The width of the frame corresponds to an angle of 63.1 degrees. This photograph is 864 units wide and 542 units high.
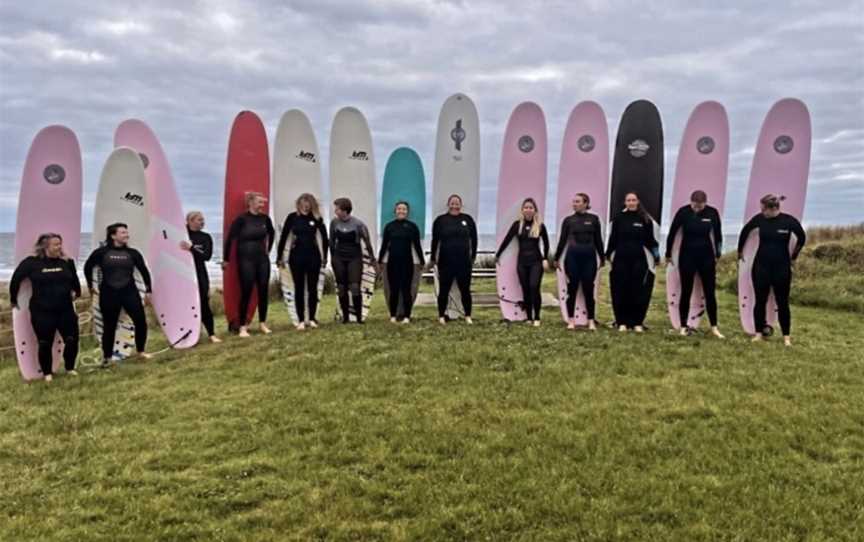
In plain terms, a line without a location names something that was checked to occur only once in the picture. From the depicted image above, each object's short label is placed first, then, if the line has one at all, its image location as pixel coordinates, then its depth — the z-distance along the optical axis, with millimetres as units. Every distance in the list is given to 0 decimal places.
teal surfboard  7992
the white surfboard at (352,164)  7812
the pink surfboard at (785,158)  7004
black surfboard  7246
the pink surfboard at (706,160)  7145
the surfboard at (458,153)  7824
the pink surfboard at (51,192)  6520
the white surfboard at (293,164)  7555
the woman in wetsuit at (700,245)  6316
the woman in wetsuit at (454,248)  6895
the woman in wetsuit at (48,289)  5641
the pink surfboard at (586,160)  7457
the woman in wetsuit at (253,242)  6699
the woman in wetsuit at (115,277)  5996
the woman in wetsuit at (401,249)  6918
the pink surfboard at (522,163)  7660
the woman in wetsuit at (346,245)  6781
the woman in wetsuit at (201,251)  6855
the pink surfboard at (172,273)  6922
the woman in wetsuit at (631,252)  6418
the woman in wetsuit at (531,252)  6719
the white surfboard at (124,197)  6695
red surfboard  7219
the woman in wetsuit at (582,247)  6555
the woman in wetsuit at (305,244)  6777
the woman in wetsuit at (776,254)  6027
